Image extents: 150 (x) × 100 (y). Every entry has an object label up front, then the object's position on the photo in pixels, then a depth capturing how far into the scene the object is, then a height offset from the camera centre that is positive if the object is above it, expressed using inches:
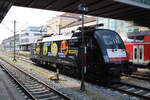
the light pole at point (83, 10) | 476.7 +79.5
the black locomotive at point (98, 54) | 526.6 -15.3
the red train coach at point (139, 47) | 843.4 +4.9
